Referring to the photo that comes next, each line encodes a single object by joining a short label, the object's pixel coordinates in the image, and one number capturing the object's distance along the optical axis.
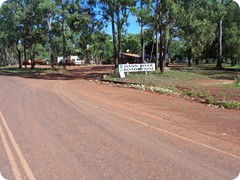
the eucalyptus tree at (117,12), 17.62
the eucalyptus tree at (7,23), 26.70
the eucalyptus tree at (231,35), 32.95
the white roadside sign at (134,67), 16.60
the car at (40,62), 58.01
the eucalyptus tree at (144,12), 16.63
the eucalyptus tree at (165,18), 16.55
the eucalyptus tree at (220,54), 28.07
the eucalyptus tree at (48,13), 24.18
